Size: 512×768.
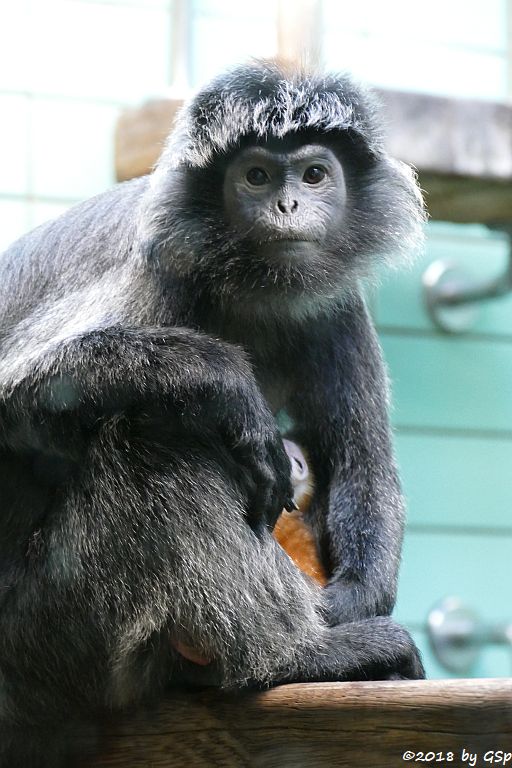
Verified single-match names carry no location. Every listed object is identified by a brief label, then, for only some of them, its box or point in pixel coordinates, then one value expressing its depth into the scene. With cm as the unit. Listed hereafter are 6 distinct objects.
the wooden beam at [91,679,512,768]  275
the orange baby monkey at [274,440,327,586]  423
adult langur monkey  341
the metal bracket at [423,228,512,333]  590
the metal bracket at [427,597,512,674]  526
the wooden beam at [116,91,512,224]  582
